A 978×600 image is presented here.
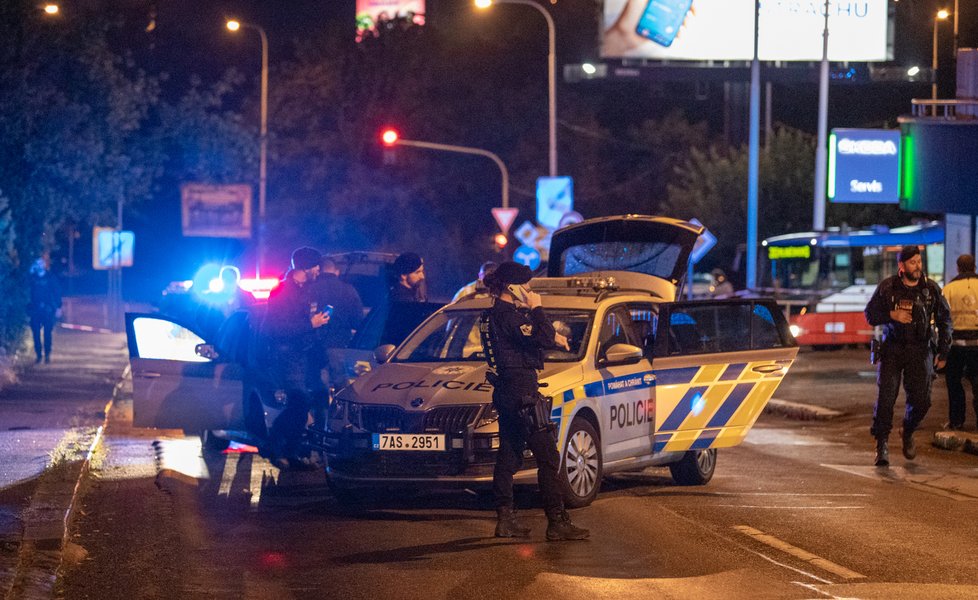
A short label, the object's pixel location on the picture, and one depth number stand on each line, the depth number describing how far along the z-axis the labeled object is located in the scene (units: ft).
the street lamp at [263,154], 157.07
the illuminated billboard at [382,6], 279.49
